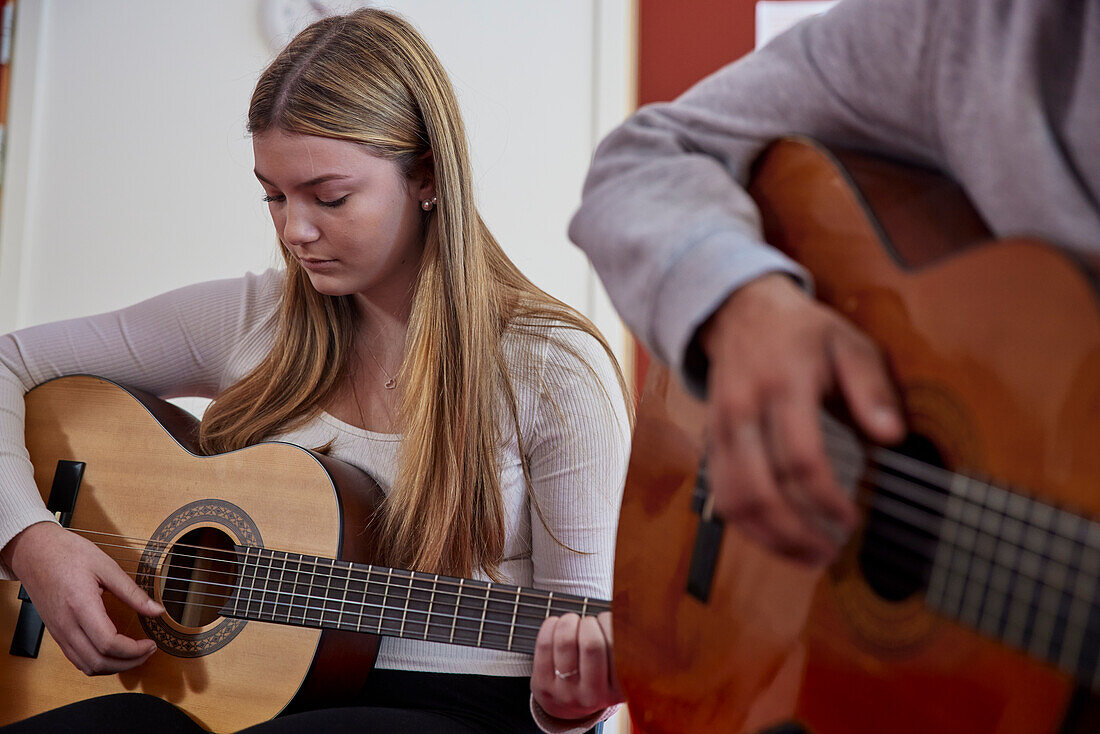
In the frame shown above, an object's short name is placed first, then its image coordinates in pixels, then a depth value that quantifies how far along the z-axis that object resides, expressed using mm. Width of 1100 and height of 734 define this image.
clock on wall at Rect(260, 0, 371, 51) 2188
